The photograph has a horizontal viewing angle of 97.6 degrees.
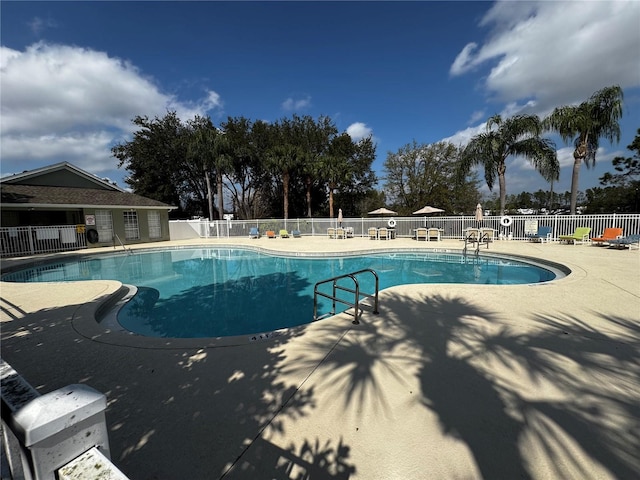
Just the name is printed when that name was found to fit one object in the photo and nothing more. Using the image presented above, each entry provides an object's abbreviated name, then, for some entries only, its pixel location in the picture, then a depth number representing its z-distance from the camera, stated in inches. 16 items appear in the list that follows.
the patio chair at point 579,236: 499.5
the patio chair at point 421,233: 655.0
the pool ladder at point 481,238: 551.5
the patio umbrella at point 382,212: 862.5
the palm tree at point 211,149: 950.4
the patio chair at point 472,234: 576.7
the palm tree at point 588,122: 561.9
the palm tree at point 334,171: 1003.3
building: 558.7
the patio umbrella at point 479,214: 544.0
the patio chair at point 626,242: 421.7
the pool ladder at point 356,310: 165.3
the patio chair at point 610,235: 463.2
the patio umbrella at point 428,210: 791.8
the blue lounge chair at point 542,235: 552.7
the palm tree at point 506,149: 641.0
